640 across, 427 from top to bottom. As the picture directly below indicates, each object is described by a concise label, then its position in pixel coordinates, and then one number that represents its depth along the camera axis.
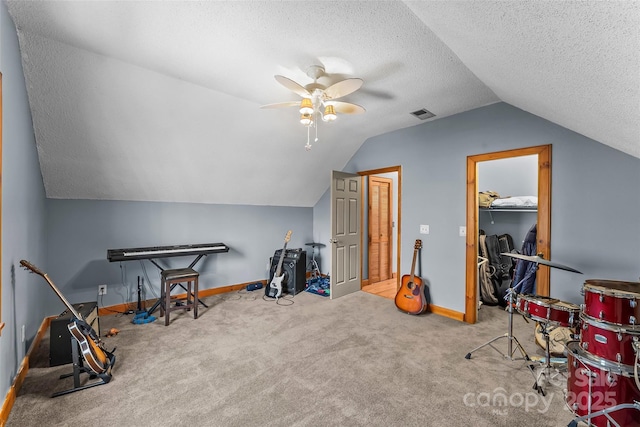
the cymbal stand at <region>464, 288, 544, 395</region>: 2.41
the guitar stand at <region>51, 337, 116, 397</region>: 2.04
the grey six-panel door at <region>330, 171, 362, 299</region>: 4.32
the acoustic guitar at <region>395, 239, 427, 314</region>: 3.60
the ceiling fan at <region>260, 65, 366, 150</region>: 2.22
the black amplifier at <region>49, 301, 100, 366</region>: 2.37
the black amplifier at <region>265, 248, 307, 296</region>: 4.52
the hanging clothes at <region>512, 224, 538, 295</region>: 3.36
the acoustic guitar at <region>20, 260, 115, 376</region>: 2.01
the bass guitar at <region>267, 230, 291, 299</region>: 4.21
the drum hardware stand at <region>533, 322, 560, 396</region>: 2.07
